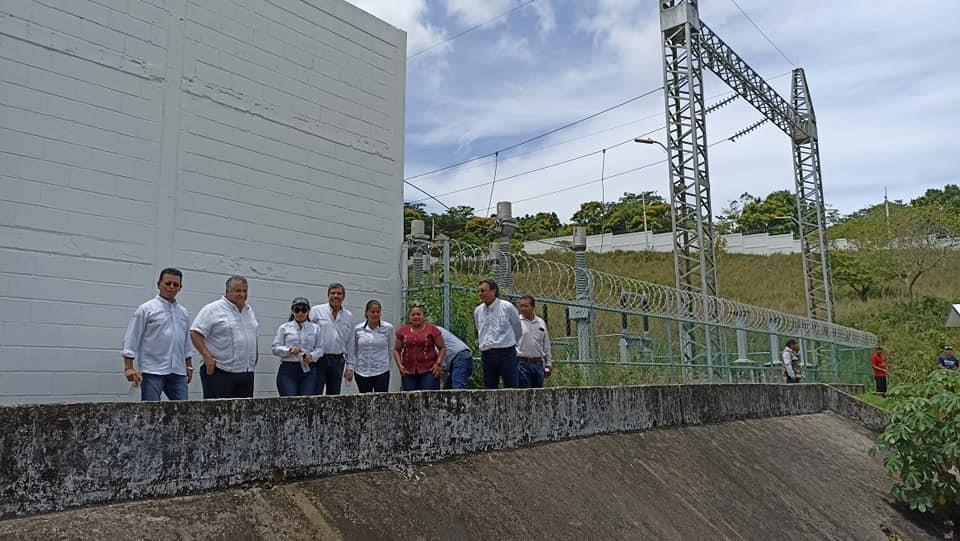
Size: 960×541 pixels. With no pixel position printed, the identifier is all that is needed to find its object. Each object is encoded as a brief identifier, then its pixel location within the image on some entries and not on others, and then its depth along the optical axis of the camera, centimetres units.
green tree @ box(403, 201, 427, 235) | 2317
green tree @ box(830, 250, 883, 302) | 3136
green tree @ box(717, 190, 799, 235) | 4982
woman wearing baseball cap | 526
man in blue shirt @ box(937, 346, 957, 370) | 1391
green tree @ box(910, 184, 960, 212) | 4891
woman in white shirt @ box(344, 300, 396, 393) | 577
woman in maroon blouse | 563
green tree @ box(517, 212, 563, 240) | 4775
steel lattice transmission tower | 1287
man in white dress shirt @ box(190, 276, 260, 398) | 459
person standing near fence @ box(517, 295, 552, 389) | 624
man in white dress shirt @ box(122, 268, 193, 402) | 434
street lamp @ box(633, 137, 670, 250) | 1474
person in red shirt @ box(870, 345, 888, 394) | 1612
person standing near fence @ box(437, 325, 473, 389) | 607
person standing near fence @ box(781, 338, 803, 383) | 1142
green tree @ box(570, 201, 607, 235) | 5303
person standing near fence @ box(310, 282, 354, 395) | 563
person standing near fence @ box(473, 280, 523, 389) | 563
